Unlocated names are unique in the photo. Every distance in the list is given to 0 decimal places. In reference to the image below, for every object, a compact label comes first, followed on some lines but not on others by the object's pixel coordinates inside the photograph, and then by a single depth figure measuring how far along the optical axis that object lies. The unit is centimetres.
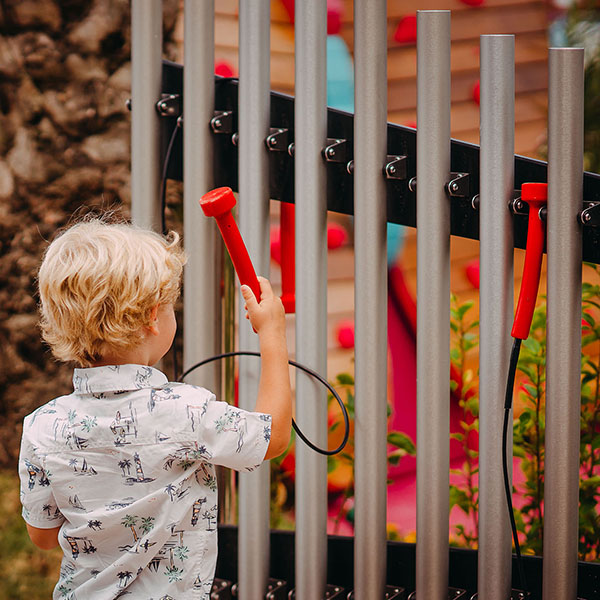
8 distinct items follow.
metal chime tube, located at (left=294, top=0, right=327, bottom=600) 393
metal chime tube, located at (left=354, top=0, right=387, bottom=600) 389
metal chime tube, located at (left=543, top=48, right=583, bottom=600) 376
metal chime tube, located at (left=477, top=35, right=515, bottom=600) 381
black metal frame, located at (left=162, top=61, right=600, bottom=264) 388
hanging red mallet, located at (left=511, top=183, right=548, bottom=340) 379
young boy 357
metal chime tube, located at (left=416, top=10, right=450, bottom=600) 384
